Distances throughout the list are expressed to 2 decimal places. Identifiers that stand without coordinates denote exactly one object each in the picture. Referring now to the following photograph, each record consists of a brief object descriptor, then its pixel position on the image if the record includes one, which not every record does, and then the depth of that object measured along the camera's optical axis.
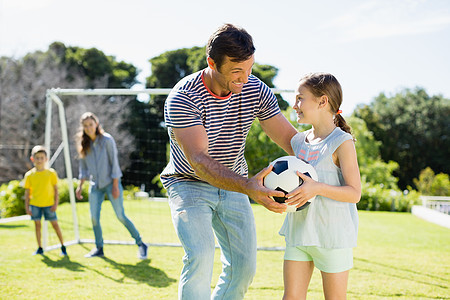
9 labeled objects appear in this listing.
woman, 6.54
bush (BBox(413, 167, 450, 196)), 22.26
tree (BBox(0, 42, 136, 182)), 23.70
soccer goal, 7.41
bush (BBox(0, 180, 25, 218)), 12.67
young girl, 2.69
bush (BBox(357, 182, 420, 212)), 18.30
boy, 6.69
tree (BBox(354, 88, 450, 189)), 35.44
